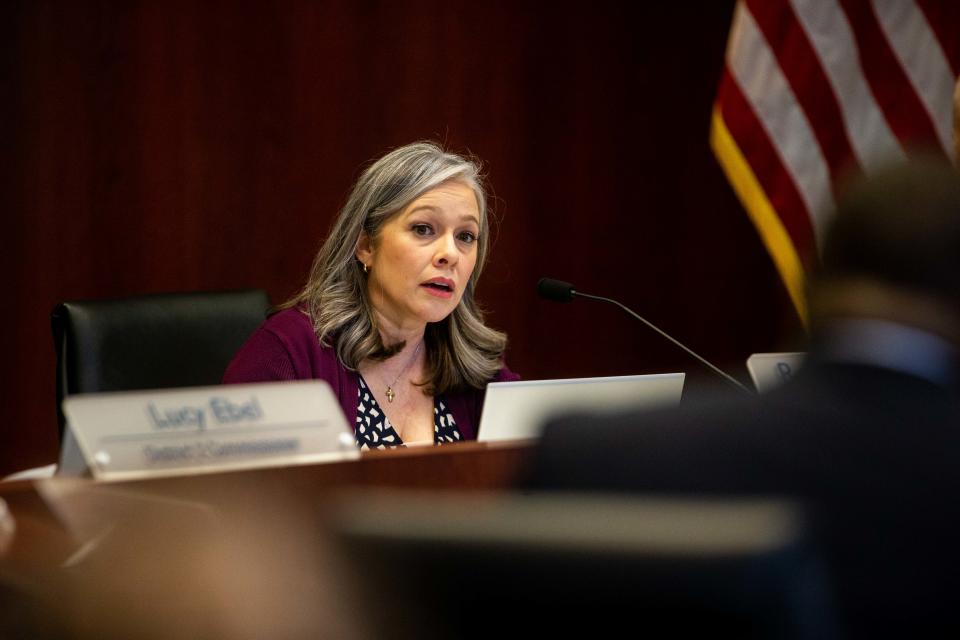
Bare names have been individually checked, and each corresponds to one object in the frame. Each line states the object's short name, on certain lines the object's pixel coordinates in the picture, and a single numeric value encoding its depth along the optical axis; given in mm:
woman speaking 6242
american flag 6848
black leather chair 6220
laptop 5771
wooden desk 4701
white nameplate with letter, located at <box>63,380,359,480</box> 5290
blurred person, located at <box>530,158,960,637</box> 3369
